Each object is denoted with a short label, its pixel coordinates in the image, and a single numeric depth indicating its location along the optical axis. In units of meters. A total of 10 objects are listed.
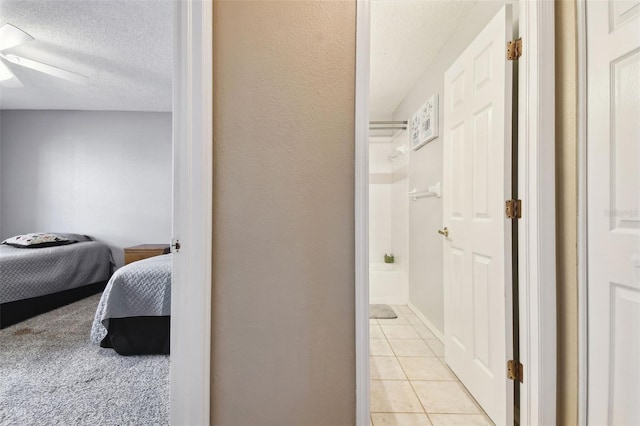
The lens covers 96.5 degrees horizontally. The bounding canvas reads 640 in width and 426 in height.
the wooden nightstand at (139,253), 3.27
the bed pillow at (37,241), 3.19
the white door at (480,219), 1.30
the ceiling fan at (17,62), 2.04
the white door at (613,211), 0.92
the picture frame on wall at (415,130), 2.77
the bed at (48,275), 2.59
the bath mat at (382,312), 2.83
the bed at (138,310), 1.96
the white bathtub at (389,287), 3.24
